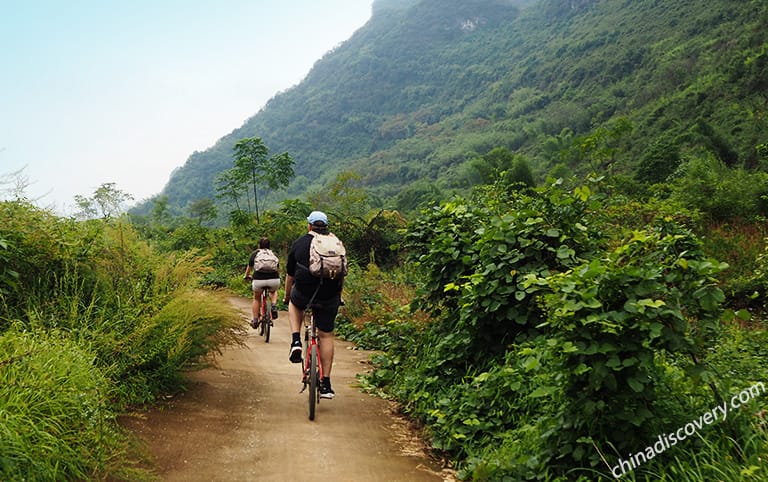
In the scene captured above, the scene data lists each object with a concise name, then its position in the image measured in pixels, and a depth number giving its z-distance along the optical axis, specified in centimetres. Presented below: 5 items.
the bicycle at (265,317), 894
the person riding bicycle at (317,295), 537
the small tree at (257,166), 2489
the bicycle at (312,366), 497
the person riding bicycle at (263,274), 908
